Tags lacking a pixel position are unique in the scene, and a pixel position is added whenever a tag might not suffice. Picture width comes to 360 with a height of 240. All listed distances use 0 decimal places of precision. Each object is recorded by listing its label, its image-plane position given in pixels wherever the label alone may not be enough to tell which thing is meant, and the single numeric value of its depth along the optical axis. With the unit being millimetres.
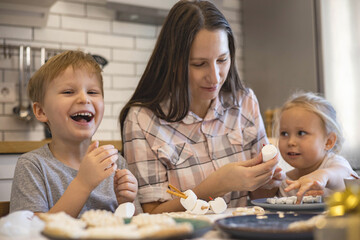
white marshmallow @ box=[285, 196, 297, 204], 1138
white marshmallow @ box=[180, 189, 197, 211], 1106
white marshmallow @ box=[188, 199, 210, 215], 1100
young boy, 1192
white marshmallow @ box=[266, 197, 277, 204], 1144
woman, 1545
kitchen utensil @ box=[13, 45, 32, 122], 2971
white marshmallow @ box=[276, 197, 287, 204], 1141
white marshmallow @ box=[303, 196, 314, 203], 1164
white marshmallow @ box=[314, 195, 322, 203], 1158
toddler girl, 1775
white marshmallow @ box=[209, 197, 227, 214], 1115
